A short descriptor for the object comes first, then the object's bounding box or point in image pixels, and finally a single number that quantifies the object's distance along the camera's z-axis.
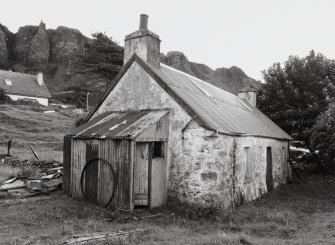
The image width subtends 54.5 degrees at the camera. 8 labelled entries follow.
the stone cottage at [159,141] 10.37
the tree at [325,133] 16.38
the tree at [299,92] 21.75
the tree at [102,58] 37.97
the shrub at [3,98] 38.23
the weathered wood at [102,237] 6.96
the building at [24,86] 45.77
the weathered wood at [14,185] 11.60
